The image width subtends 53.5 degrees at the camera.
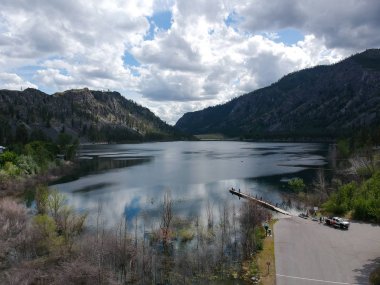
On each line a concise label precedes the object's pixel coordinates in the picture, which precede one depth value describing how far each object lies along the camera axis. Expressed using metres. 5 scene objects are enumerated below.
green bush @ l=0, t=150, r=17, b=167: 98.57
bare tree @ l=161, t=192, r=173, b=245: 48.25
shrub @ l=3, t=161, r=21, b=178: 91.81
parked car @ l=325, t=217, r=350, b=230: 49.88
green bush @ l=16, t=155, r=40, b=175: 100.38
